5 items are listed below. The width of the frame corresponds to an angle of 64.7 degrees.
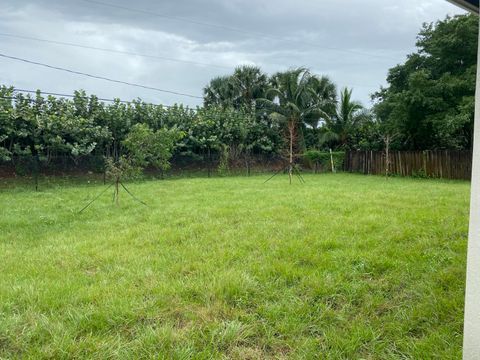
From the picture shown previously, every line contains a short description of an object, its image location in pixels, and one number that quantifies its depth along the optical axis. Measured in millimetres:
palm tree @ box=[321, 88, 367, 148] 20578
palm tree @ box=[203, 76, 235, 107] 23922
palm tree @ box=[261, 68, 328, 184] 21031
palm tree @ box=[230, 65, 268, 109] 23141
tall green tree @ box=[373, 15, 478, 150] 13570
